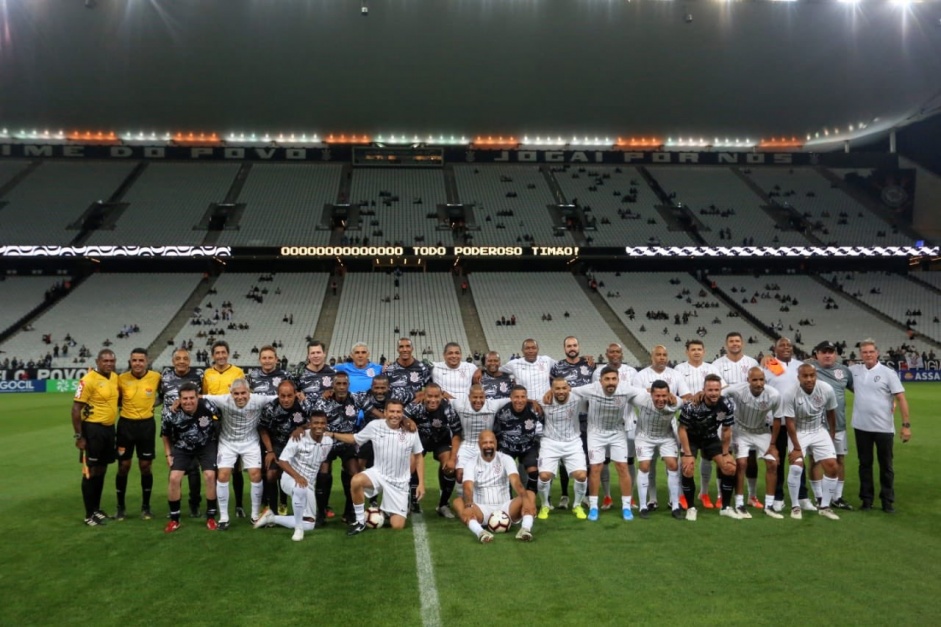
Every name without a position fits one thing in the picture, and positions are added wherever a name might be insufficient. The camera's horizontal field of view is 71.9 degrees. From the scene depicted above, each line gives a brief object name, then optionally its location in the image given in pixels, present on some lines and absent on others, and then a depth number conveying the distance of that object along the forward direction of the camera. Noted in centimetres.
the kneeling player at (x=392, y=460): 838
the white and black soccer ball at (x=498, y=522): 793
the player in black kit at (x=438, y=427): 895
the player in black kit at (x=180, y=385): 881
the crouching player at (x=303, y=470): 806
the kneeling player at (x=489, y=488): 807
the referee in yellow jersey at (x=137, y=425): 885
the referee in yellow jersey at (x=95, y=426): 858
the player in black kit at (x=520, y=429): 898
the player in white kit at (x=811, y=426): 890
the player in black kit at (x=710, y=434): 869
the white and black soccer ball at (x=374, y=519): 823
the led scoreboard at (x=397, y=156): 5381
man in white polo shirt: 906
